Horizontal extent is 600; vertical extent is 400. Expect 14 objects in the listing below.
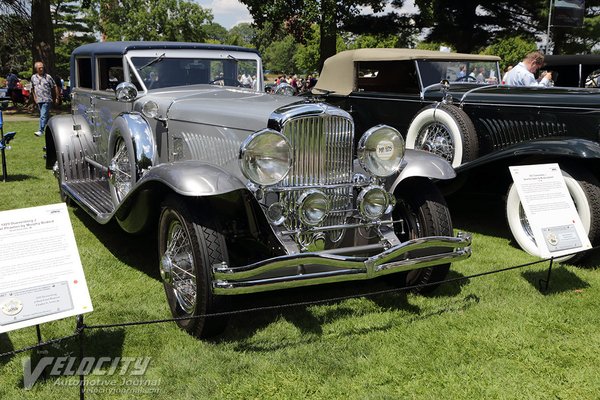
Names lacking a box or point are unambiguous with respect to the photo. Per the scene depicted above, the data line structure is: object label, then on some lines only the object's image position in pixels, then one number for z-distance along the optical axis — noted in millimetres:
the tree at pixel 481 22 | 19906
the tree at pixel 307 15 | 16016
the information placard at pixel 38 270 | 2352
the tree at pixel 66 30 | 43844
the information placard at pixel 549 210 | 3592
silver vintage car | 2834
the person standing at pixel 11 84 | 19703
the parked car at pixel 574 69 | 7258
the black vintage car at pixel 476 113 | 4496
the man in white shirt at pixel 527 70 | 6836
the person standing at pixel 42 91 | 10977
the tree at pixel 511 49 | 20719
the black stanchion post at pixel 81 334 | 2307
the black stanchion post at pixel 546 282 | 3817
